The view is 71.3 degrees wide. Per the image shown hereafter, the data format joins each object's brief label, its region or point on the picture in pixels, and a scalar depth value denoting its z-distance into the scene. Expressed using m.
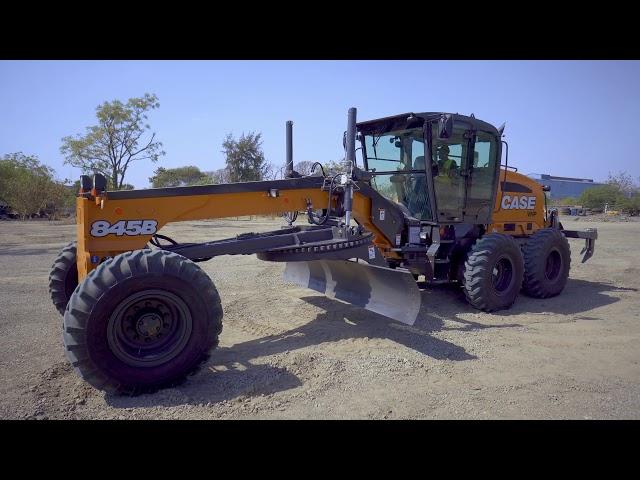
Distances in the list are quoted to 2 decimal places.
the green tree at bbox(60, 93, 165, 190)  30.41
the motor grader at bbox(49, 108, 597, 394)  3.48
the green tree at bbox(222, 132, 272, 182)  36.06
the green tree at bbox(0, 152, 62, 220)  27.09
